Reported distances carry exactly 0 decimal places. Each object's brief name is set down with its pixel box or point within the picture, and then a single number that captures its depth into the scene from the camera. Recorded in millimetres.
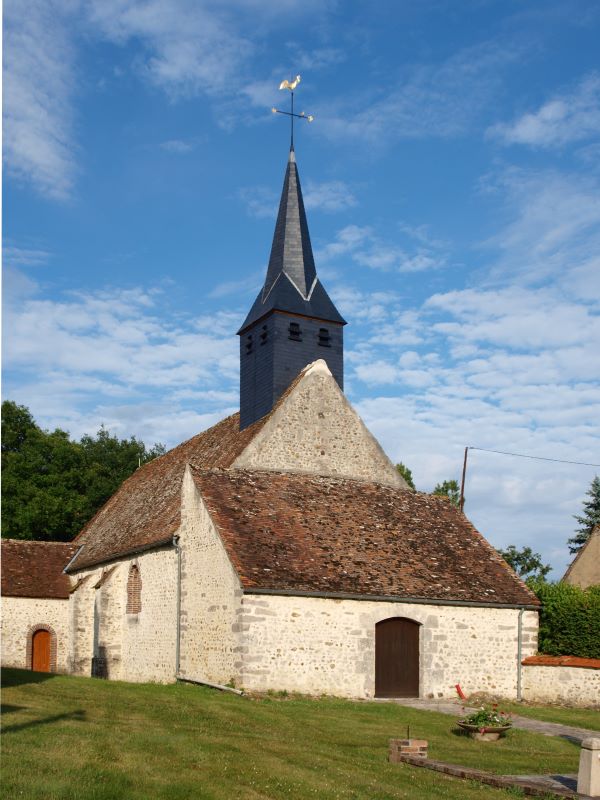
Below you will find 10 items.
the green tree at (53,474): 37938
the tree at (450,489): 47844
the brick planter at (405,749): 11773
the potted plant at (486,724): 14555
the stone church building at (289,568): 19516
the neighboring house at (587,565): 31438
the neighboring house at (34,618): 29312
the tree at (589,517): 45469
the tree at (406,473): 41638
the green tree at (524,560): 51656
